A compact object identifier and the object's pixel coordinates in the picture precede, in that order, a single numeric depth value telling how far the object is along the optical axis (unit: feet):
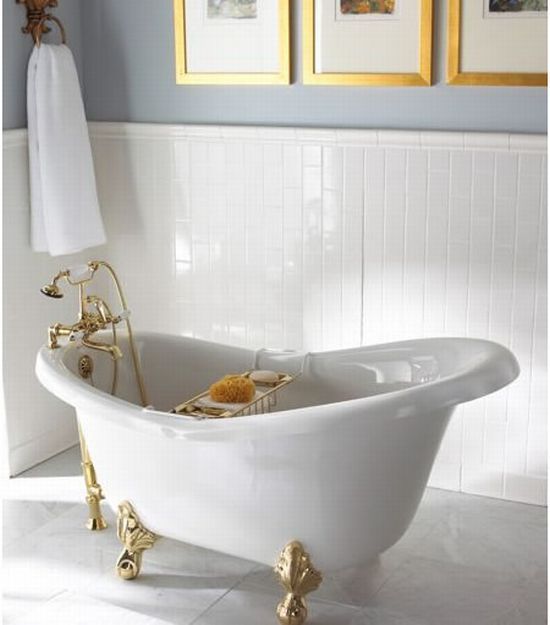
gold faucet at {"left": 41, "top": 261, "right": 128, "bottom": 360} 10.82
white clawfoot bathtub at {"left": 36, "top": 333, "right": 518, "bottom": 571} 9.03
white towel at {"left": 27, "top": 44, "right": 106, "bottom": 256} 12.88
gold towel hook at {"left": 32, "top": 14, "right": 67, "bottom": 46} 12.89
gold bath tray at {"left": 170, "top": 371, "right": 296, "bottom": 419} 10.25
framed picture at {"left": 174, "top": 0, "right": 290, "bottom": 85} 12.61
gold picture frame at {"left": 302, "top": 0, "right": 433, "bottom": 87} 11.80
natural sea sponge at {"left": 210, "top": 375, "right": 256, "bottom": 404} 10.46
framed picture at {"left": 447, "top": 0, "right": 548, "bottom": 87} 11.34
